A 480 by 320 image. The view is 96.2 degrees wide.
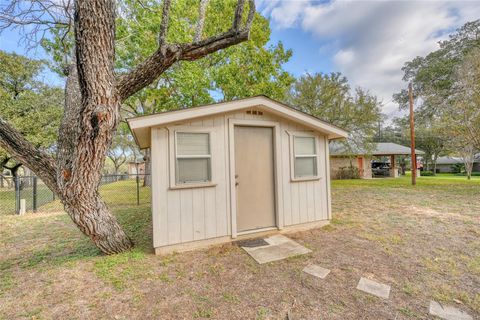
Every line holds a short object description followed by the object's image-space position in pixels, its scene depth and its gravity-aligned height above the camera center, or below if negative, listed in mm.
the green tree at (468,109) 9172 +2176
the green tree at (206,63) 7738 +4493
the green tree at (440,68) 17328 +8474
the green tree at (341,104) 14102 +3789
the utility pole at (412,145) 11805 +760
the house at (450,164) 29156 -866
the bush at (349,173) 17641 -1008
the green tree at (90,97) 2889 +1022
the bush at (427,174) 24141 -1744
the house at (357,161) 17422 -27
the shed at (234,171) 3627 -128
